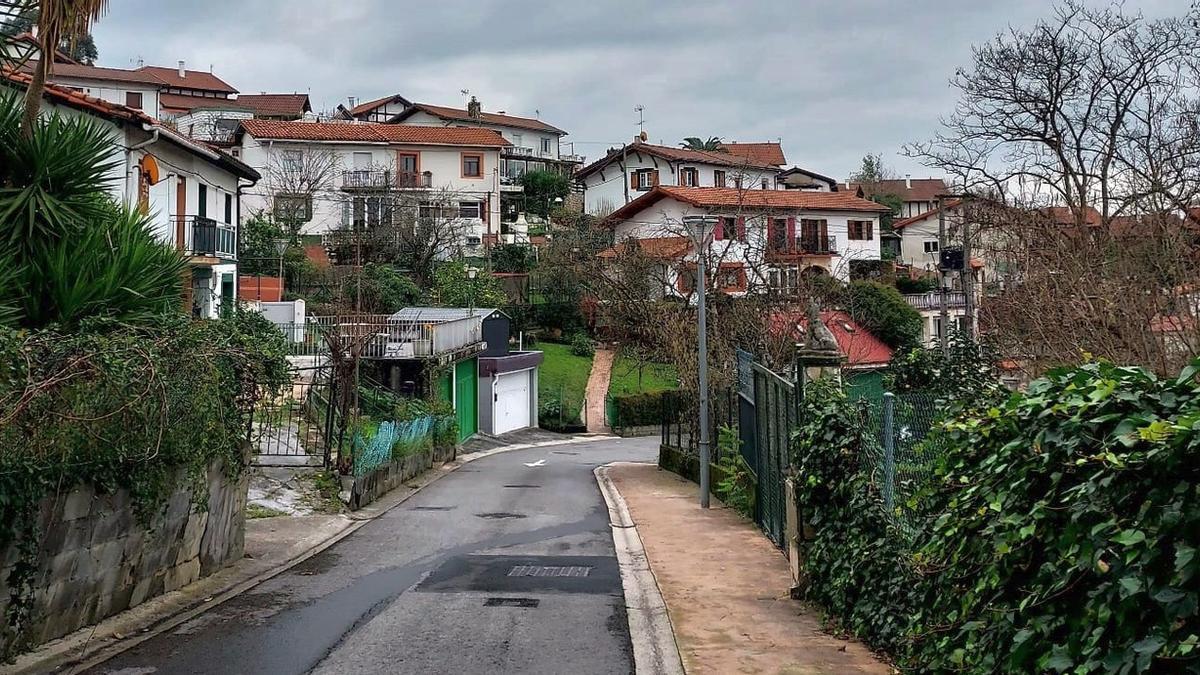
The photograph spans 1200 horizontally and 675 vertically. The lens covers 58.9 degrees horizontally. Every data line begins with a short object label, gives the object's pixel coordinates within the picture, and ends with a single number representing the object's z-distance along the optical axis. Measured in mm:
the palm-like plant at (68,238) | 10945
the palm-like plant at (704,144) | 90500
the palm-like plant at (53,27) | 11727
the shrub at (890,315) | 42094
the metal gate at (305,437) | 20183
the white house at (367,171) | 59281
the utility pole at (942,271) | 21784
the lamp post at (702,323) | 18438
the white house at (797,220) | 43844
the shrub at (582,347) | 53625
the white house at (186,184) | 23953
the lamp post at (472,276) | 48897
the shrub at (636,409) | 46969
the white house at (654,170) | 69750
